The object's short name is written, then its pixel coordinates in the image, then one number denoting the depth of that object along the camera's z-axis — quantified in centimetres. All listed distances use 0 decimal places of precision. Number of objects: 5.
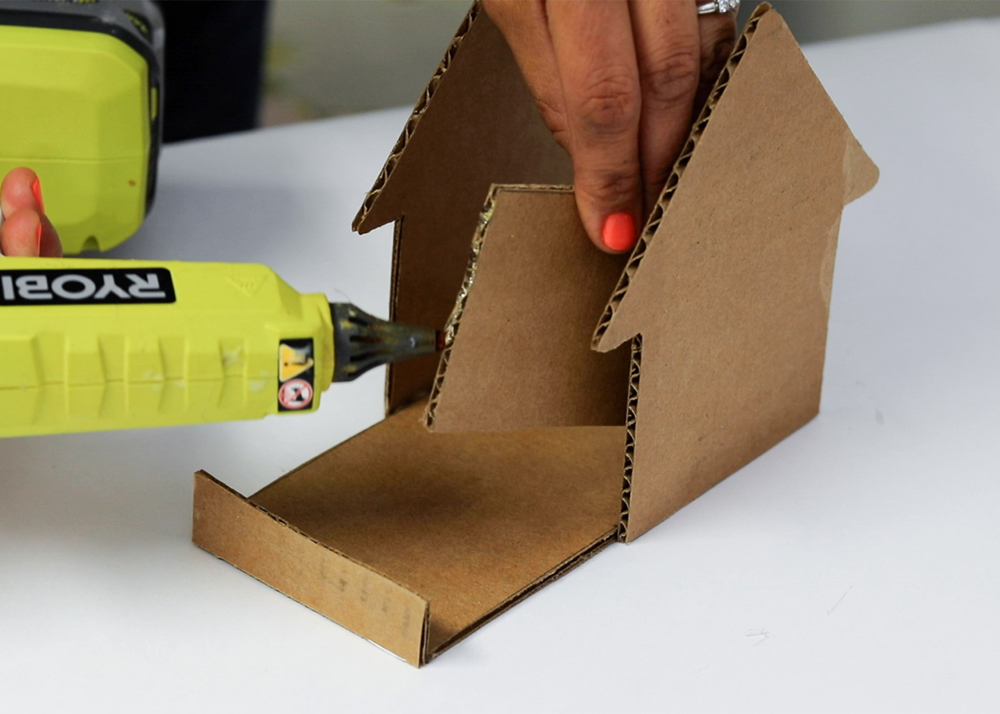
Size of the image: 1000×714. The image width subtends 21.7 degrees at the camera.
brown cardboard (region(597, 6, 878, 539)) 77
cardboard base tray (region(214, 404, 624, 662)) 76
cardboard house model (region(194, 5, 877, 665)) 76
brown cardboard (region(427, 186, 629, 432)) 77
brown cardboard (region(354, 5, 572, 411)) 82
